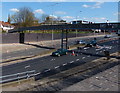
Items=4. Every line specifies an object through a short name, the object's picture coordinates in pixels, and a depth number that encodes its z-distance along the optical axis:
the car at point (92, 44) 51.32
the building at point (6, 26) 108.01
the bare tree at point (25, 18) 93.93
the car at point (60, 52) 36.28
